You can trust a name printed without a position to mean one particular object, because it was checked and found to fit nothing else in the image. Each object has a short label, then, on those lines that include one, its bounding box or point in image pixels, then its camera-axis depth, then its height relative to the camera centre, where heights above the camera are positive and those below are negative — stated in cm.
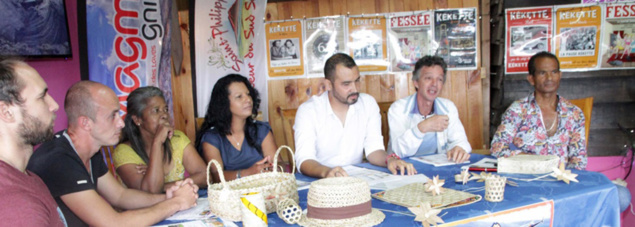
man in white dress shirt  269 -29
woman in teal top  275 -33
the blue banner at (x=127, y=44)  260 +25
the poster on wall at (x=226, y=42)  375 +33
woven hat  141 -41
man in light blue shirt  286 -28
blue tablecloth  156 -49
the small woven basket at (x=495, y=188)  166 -44
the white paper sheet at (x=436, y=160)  238 -49
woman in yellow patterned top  231 -37
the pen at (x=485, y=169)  215 -47
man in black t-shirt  158 -33
